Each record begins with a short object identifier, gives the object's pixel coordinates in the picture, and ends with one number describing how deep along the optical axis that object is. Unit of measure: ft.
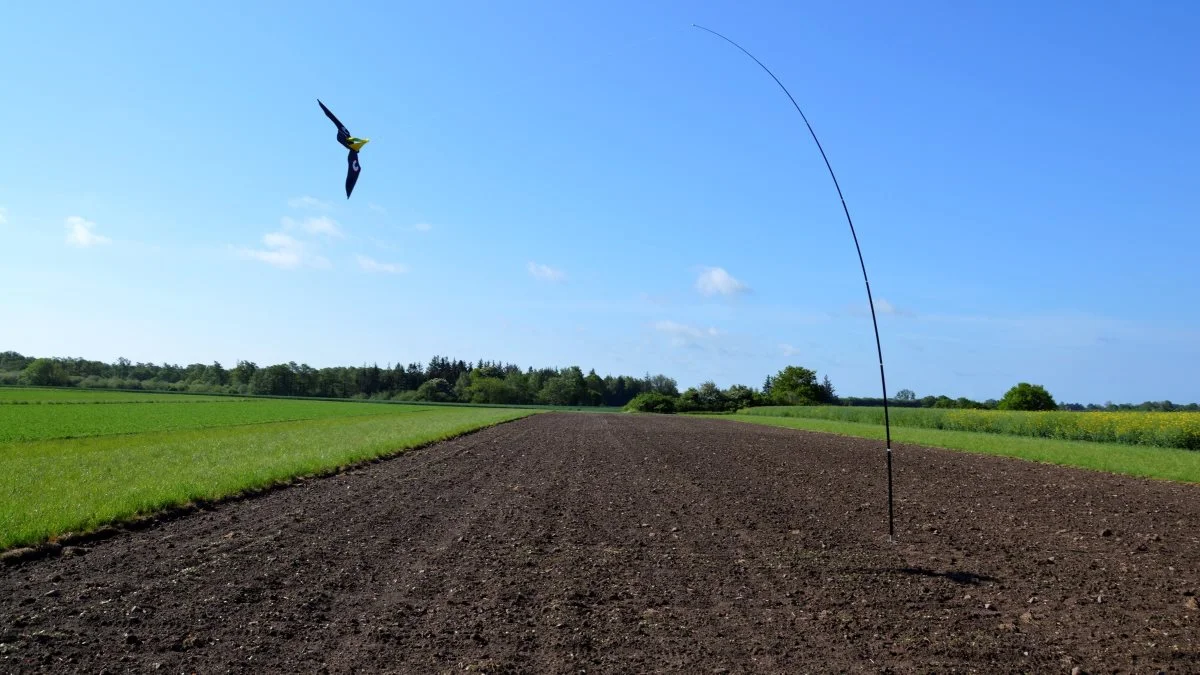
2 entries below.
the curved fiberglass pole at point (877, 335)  35.58
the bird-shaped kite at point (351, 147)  34.32
